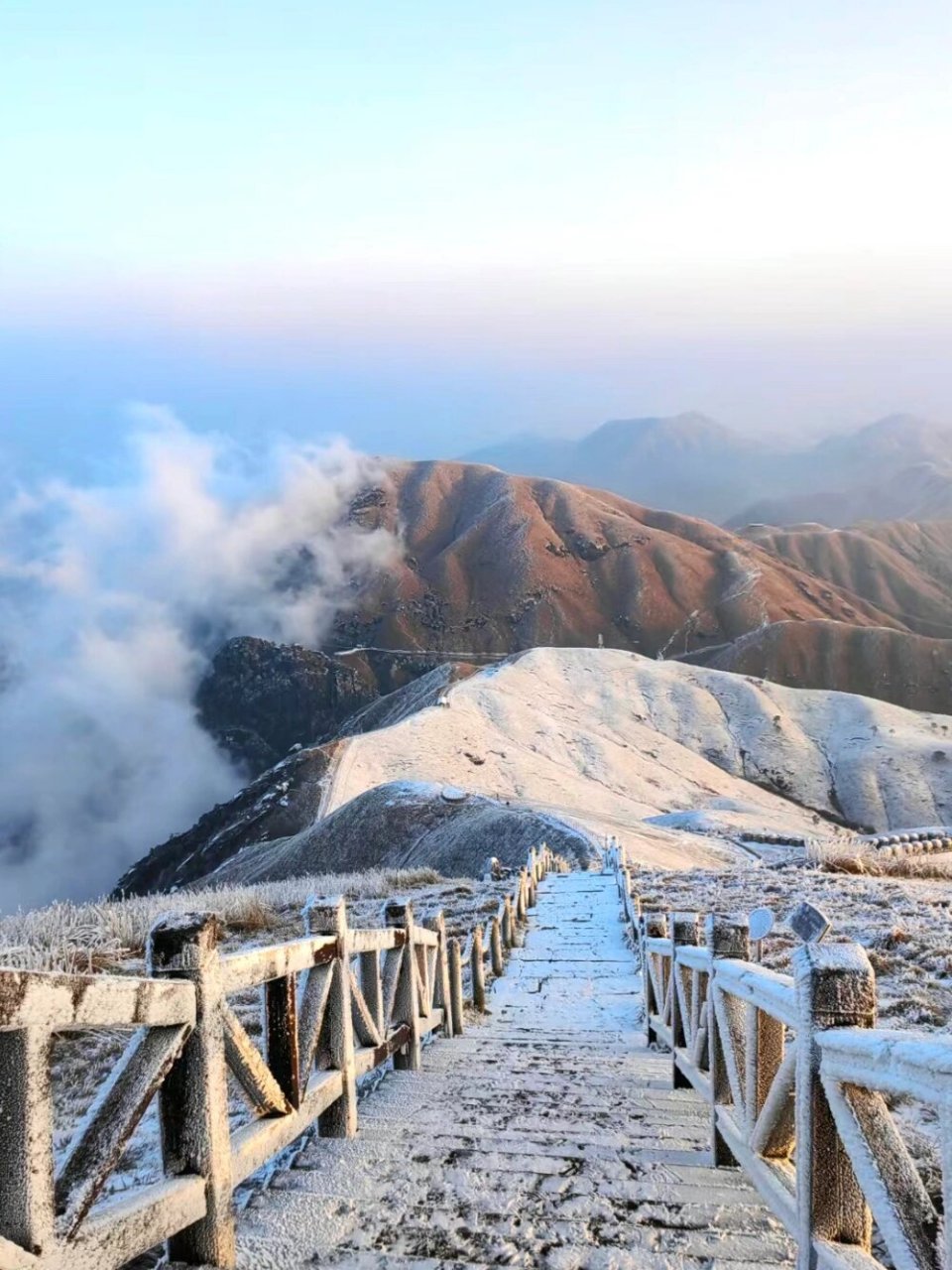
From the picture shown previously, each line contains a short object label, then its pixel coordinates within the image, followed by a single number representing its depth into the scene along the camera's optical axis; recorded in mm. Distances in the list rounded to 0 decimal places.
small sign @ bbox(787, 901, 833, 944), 3467
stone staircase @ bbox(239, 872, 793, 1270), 3672
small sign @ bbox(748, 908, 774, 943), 5715
